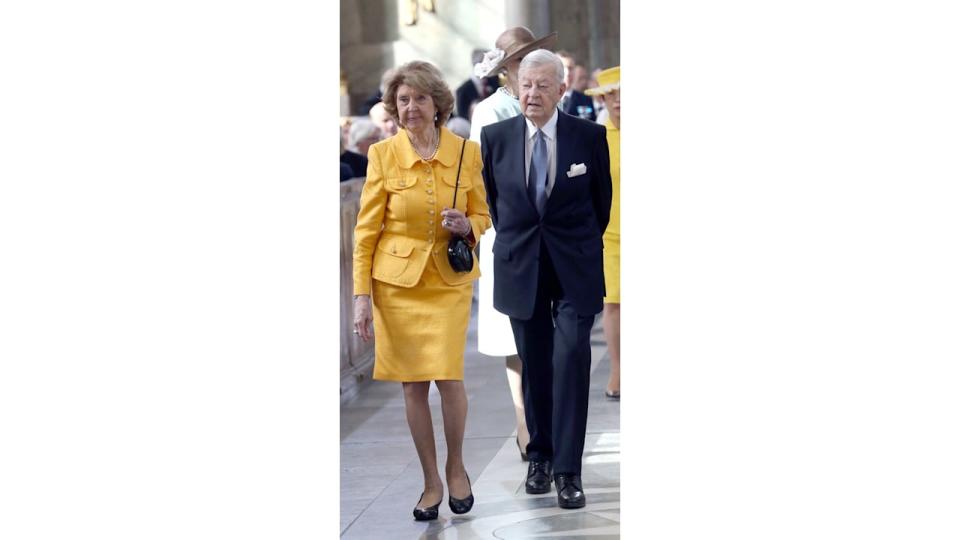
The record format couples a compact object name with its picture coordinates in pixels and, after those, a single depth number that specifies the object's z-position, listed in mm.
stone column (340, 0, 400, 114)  23203
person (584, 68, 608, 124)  10602
